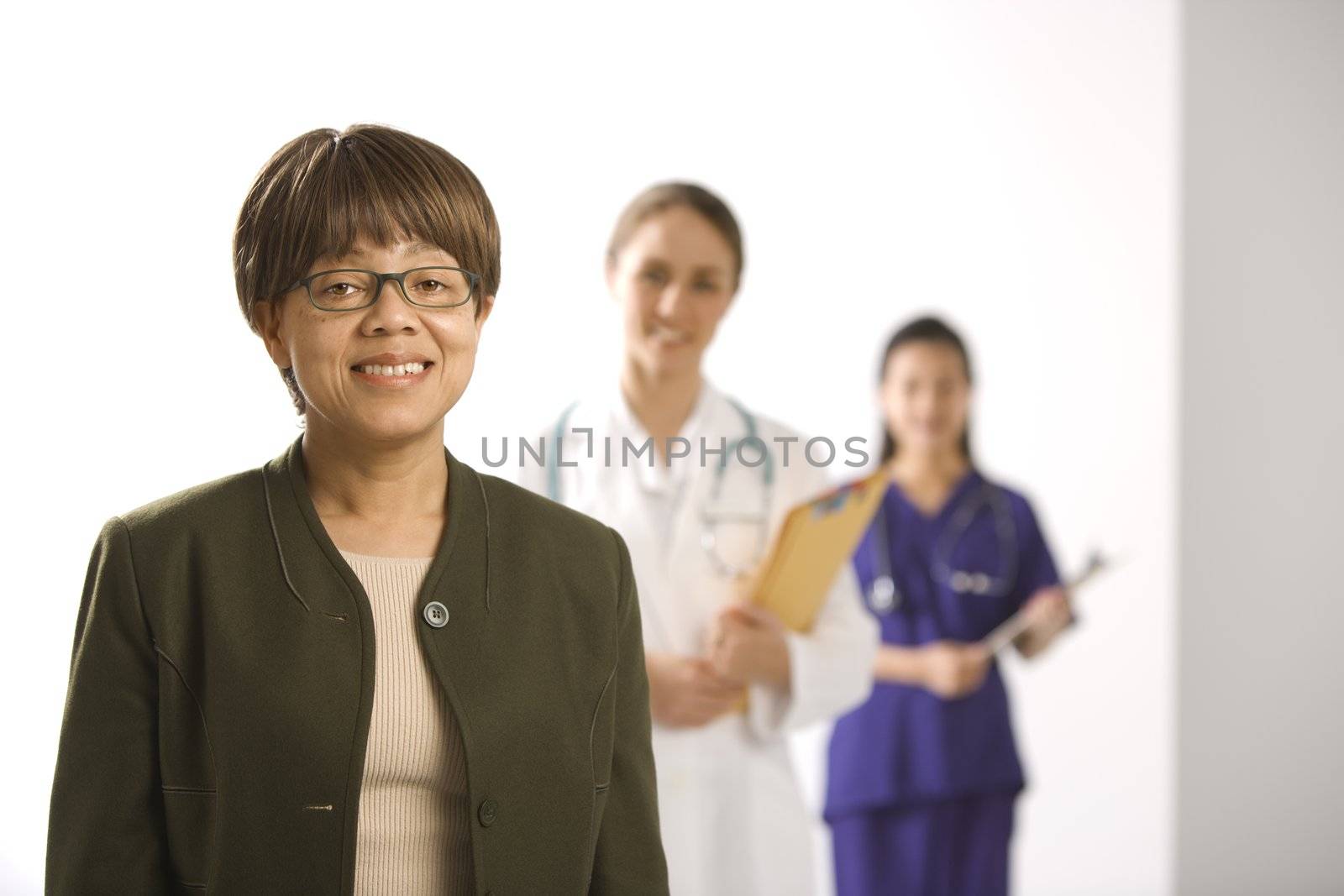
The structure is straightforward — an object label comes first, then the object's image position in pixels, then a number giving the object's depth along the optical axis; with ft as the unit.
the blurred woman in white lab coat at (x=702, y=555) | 7.52
